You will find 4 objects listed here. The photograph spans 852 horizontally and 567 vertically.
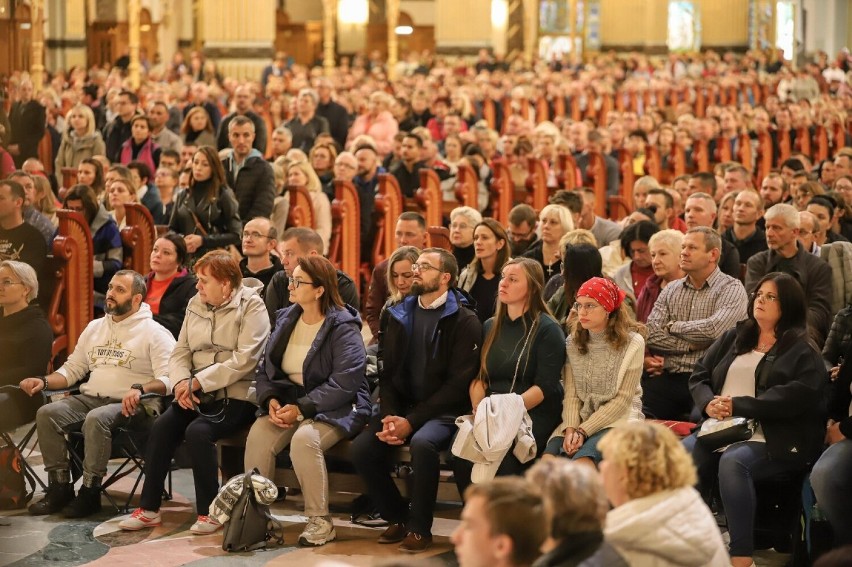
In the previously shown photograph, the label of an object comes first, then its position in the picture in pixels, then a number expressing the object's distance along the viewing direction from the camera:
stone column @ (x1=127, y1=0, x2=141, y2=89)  21.42
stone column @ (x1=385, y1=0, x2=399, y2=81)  26.05
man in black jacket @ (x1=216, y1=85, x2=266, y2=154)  11.95
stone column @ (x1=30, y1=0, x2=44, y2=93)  16.58
